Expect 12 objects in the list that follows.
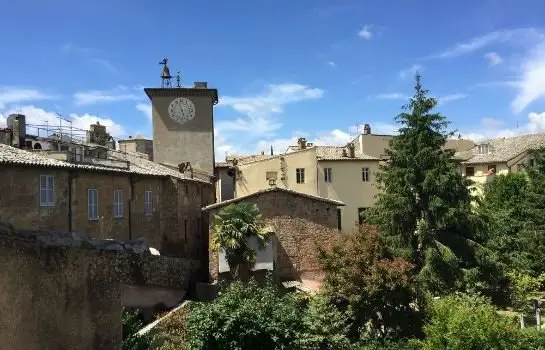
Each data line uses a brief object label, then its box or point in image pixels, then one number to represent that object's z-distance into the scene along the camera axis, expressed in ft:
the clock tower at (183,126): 137.80
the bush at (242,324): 55.42
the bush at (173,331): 63.46
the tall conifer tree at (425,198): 87.92
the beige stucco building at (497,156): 167.84
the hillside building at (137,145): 188.63
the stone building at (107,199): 66.39
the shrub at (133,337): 52.47
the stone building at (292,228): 94.43
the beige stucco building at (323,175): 137.18
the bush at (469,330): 54.75
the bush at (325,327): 62.80
